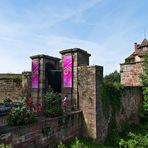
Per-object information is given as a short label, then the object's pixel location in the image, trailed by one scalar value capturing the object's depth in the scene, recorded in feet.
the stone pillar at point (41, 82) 46.17
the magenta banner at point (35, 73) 46.91
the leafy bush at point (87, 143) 35.16
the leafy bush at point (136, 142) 37.65
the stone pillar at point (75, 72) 41.67
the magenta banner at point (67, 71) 42.52
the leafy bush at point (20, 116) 28.99
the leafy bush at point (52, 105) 35.04
